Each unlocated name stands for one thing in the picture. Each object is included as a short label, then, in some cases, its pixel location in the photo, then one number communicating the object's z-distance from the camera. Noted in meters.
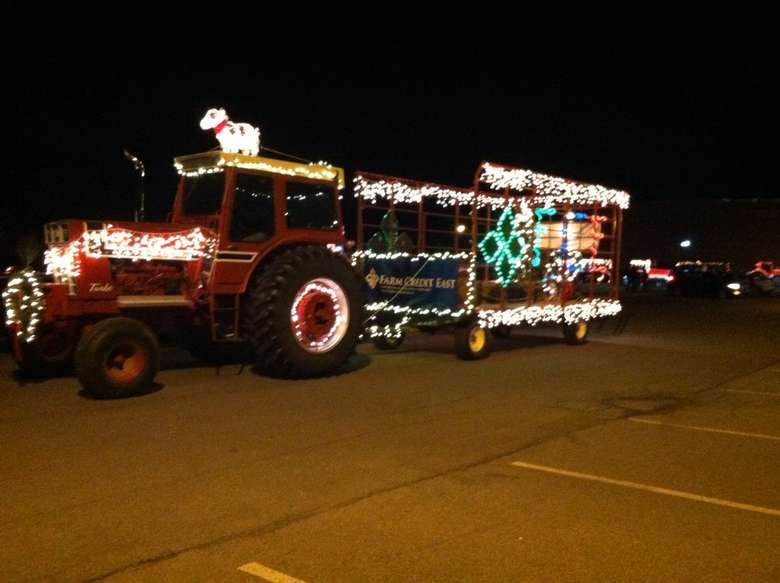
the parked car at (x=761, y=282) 39.62
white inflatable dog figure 11.05
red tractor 9.66
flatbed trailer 13.25
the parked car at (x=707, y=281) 37.06
